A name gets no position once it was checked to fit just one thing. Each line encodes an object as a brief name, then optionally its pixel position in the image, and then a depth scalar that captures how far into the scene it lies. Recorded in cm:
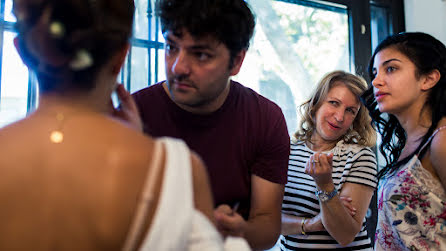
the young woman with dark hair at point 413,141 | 126
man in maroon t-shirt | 91
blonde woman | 133
